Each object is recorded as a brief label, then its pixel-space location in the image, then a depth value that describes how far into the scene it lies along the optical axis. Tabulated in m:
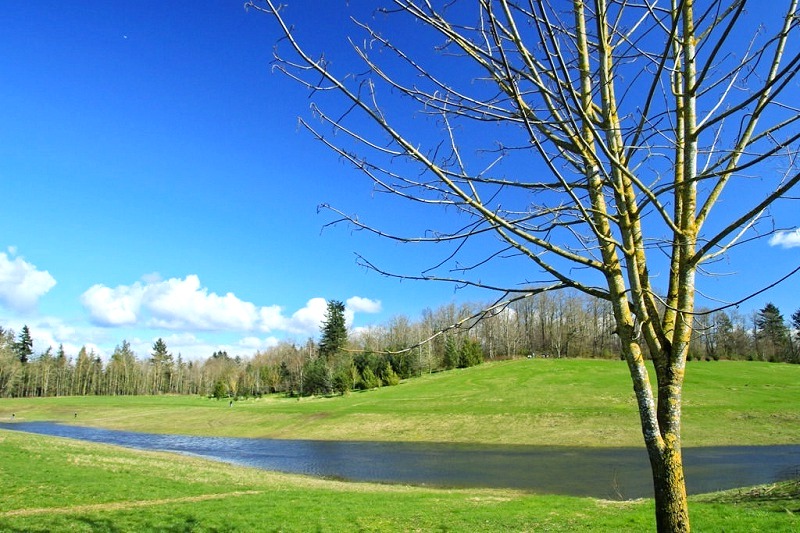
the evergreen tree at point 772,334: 80.50
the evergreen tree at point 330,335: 89.43
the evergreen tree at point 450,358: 82.69
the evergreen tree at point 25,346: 118.94
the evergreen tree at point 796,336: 76.66
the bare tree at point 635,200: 2.52
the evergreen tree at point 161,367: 137.50
